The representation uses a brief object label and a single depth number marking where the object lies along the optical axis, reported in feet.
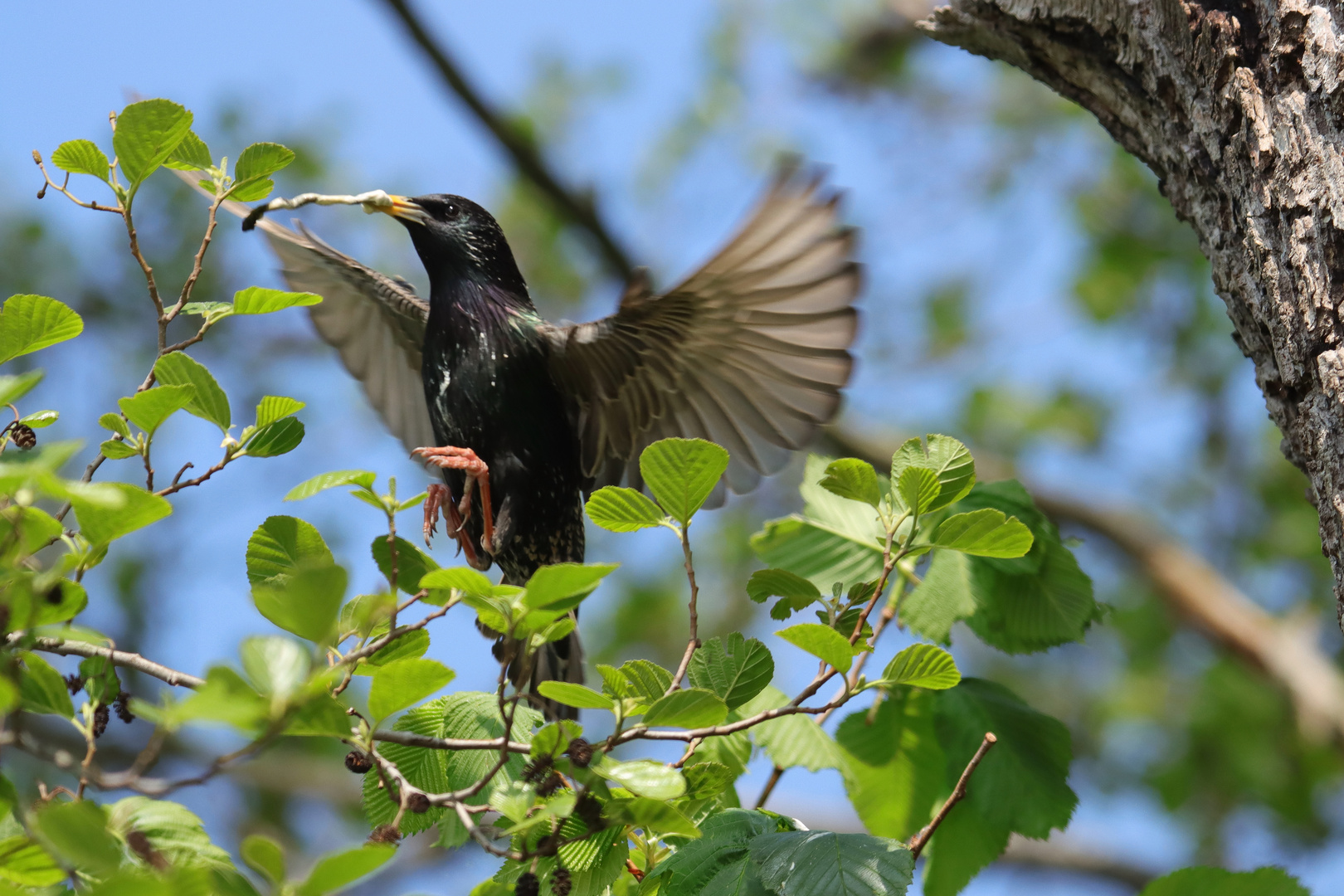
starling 26.96
